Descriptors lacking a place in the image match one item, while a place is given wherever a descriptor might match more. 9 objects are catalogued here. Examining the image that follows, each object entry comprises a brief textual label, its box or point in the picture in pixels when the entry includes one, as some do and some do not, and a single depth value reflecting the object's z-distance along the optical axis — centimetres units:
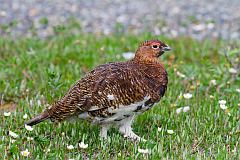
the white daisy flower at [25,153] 1018
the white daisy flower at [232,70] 1546
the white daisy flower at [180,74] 1537
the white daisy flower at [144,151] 1030
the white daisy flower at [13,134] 1087
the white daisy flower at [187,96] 1372
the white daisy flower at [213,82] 1495
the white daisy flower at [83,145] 1062
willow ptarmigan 1118
